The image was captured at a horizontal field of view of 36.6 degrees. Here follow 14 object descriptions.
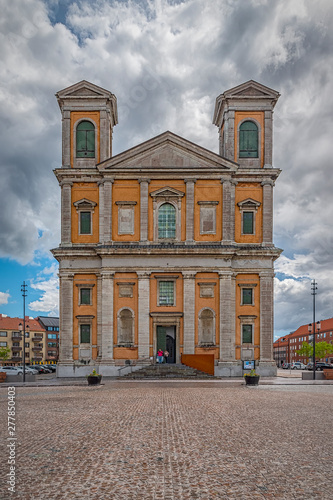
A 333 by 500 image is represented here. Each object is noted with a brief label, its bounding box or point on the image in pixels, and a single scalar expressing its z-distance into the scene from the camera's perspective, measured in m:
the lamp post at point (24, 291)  44.81
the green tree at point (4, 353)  91.56
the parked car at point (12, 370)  53.53
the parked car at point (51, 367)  67.81
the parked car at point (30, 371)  54.69
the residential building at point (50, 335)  127.00
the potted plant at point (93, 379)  30.97
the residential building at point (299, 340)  127.06
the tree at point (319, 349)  105.46
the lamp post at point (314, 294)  45.71
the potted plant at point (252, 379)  30.45
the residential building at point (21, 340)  111.06
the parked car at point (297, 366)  85.97
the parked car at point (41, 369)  63.94
